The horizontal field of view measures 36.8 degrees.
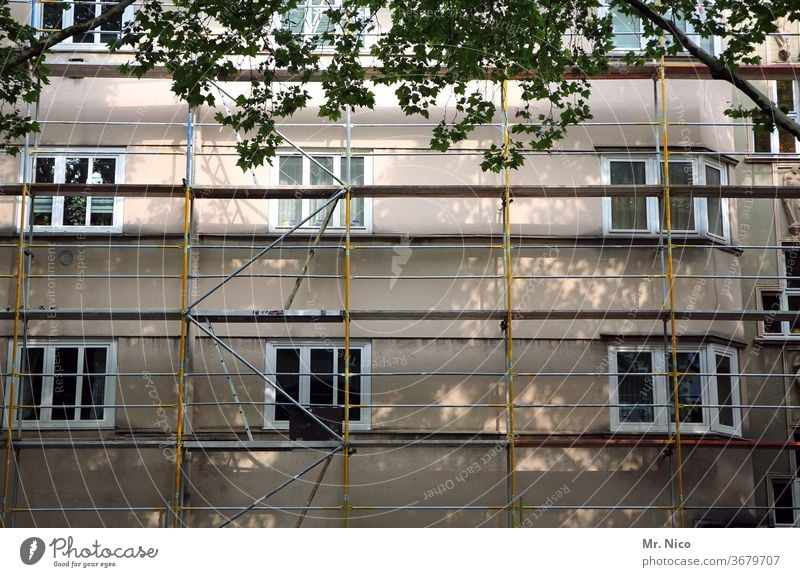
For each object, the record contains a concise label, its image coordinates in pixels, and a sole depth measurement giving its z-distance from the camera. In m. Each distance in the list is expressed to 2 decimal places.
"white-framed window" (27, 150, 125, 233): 18.58
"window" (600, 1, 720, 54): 19.75
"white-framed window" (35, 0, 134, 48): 19.27
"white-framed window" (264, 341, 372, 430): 17.98
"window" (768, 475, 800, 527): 18.64
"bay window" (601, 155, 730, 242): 18.72
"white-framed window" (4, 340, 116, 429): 17.89
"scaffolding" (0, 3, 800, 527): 16.75
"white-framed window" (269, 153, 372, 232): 18.61
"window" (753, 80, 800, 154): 20.30
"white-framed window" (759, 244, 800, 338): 19.56
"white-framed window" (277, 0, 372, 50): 19.31
